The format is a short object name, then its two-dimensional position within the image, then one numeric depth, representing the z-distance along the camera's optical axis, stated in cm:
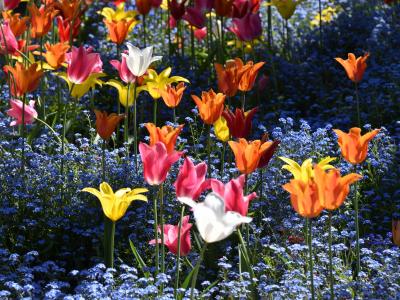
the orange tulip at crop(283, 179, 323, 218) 542
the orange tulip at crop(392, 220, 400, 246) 684
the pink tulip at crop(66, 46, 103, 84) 809
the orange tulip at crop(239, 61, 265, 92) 794
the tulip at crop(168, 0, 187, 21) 1105
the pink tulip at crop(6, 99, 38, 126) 853
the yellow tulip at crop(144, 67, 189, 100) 834
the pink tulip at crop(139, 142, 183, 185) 591
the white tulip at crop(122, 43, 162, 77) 771
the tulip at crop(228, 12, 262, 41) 1039
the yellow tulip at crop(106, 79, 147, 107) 854
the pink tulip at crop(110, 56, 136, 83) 838
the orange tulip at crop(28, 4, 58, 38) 911
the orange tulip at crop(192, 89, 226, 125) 725
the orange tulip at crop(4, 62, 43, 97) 806
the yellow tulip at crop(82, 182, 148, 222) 606
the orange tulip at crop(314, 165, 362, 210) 539
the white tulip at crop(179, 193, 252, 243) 482
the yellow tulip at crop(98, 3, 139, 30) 1113
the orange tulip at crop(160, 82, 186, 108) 795
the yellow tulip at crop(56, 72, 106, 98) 841
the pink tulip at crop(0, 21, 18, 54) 909
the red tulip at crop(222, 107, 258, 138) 720
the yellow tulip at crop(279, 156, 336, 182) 591
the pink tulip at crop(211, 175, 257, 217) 543
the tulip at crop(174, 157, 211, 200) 573
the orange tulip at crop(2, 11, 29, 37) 929
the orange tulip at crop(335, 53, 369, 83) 832
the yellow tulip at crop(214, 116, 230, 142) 773
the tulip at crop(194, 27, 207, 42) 1255
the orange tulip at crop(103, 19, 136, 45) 980
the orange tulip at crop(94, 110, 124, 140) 743
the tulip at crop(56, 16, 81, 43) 957
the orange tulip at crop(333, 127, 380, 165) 623
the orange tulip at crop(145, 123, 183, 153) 629
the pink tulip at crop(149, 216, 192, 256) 633
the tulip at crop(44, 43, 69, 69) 860
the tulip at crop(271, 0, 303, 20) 1121
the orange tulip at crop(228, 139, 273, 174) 620
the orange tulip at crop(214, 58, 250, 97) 782
